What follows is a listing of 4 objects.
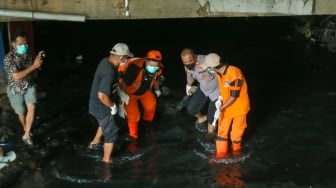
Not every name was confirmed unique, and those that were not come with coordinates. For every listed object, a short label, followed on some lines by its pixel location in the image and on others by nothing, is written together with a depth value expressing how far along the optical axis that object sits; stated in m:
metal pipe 8.81
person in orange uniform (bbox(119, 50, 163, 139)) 8.85
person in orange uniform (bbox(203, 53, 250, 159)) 7.94
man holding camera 8.03
